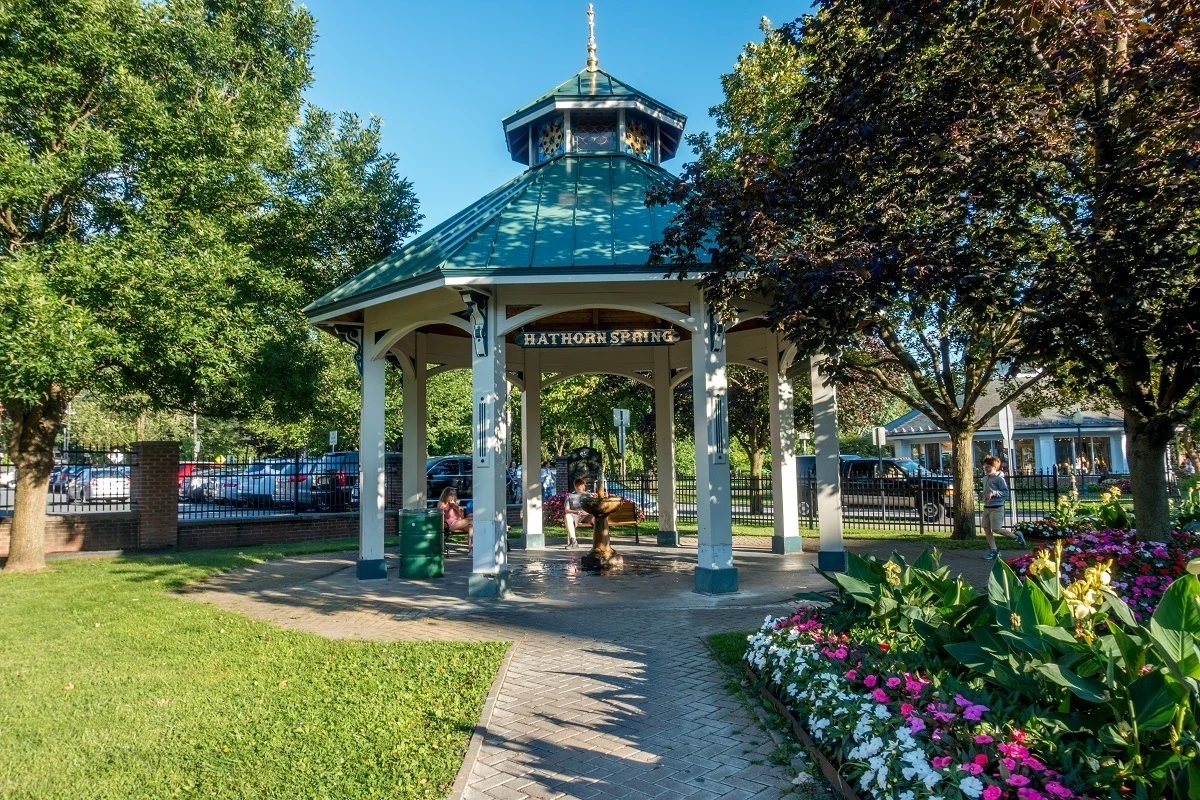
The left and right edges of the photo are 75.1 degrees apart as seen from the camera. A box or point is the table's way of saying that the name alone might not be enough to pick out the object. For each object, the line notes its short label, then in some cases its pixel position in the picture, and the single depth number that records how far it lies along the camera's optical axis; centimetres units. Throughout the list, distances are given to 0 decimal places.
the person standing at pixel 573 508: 1425
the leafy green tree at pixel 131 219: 974
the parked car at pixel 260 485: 1914
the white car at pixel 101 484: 1616
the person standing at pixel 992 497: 1254
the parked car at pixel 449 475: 2291
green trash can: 1145
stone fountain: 1131
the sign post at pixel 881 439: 1959
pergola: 938
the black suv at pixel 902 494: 1961
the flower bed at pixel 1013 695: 301
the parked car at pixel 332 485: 1961
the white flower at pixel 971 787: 306
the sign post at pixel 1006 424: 1614
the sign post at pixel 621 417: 1762
